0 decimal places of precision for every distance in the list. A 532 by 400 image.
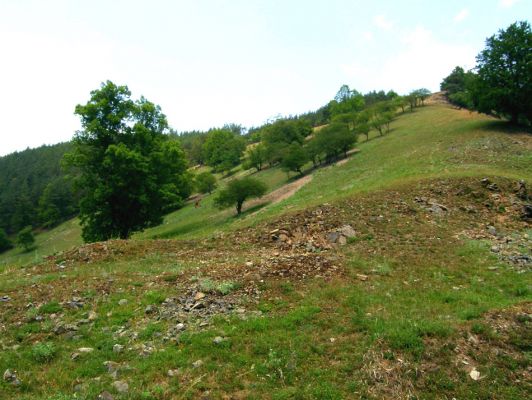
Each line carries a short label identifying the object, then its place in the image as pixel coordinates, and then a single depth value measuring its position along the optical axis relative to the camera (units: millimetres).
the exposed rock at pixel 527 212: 17947
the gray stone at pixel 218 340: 8312
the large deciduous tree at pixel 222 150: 95625
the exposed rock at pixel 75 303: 10172
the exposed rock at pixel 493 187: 20448
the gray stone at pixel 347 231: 16094
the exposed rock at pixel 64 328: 8969
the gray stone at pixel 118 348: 8148
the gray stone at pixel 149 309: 9883
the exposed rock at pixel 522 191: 19953
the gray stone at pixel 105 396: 6625
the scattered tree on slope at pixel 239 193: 39750
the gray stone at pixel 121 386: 6820
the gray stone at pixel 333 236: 15861
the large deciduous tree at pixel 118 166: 28453
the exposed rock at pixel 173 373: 7291
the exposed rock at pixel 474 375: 6992
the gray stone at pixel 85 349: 8141
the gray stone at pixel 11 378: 7113
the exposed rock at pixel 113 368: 7337
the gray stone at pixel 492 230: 16156
